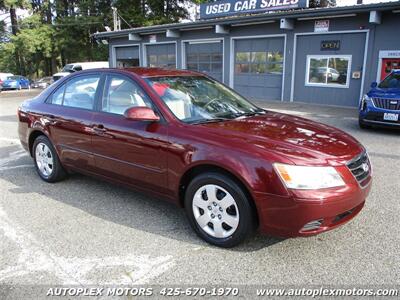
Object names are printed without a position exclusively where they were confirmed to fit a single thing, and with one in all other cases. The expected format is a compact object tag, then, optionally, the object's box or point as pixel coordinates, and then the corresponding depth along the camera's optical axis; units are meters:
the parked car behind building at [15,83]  30.94
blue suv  8.55
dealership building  13.77
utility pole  28.28
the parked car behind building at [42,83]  32.53
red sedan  2.96
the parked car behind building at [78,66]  27.52
